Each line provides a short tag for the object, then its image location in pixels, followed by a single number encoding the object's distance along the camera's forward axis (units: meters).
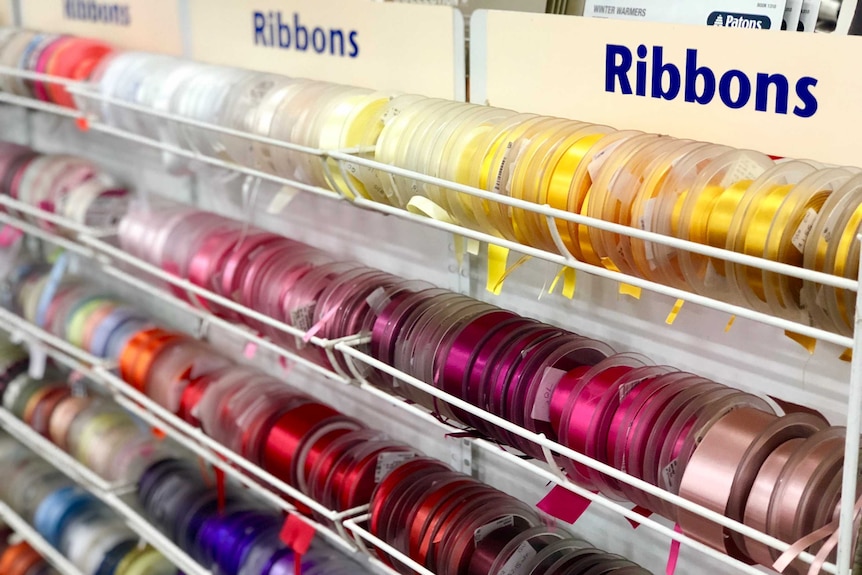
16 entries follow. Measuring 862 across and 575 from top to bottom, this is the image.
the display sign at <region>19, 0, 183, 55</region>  1.81
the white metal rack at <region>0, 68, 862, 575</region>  0.74
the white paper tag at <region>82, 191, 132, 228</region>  1.89
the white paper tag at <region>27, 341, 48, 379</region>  2.19
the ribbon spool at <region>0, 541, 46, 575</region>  2.27
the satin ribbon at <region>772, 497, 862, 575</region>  0.77
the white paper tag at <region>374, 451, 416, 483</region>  1.41
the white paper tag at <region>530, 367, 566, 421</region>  1.07
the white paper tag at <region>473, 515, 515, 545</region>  1.23
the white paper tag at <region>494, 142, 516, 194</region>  1.05
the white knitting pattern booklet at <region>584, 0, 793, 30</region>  1.03
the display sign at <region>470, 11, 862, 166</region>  0.95
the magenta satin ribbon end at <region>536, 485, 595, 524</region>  1.07
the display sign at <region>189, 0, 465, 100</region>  1.34
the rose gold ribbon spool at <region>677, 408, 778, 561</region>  0.88
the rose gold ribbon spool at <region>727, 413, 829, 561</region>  0.87
